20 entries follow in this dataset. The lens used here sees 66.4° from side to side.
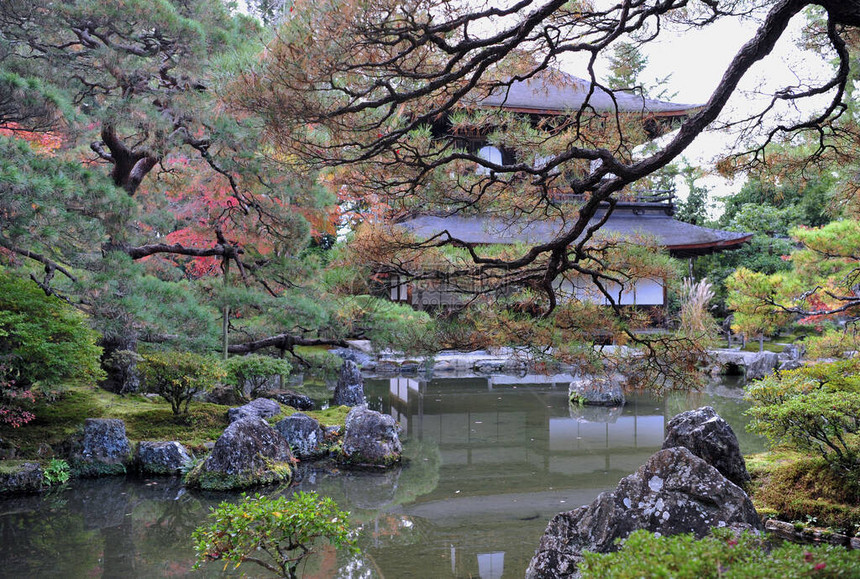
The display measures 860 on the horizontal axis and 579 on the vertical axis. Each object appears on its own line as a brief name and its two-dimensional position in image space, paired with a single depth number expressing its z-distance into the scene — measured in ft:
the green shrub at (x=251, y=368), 26.43
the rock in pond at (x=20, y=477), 18.12
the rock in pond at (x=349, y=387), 30.60
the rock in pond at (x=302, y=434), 22.74
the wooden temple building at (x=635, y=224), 48.39
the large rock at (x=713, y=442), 16.84
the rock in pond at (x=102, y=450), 20.08
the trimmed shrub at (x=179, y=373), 22.16
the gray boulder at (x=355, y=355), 46.61
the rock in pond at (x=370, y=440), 21.81
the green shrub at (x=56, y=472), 18.98
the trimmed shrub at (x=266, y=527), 9.43
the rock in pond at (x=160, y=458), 20.57
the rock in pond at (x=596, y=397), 34.12
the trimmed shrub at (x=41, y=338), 18.03
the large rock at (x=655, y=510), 10.19
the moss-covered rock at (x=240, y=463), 19.04
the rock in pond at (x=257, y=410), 23.89
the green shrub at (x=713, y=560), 5.76
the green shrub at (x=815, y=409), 14.33
